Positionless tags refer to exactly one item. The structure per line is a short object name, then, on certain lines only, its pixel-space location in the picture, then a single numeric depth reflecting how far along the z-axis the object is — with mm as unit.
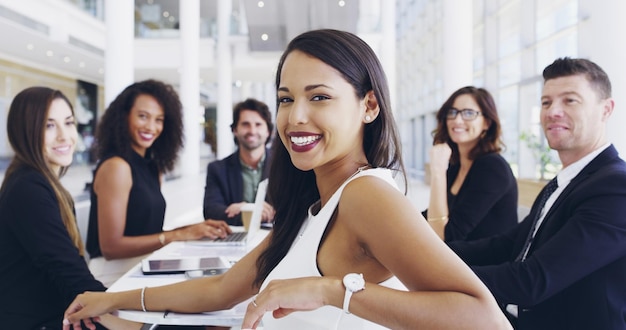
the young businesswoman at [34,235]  1720
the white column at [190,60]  13906
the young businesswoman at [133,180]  2422
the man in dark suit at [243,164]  3607
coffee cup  2590
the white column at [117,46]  6726
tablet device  1722
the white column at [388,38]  13938
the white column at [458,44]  7562
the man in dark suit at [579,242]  1471
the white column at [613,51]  3041
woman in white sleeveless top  872
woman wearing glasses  2537
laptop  2383
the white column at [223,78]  15766
